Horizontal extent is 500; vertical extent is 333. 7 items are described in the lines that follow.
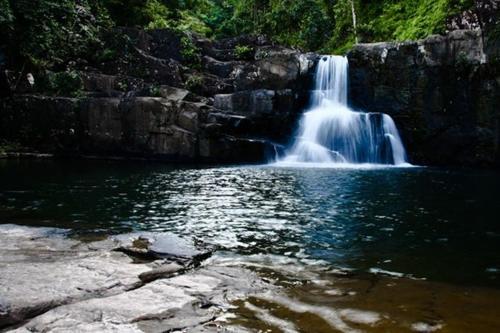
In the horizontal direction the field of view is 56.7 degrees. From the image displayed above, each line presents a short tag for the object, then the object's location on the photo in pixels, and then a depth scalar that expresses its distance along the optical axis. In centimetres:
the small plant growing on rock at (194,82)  3041
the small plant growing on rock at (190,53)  3297
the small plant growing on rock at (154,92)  2814
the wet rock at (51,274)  511
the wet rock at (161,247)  766
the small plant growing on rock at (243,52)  3341
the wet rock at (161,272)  643
